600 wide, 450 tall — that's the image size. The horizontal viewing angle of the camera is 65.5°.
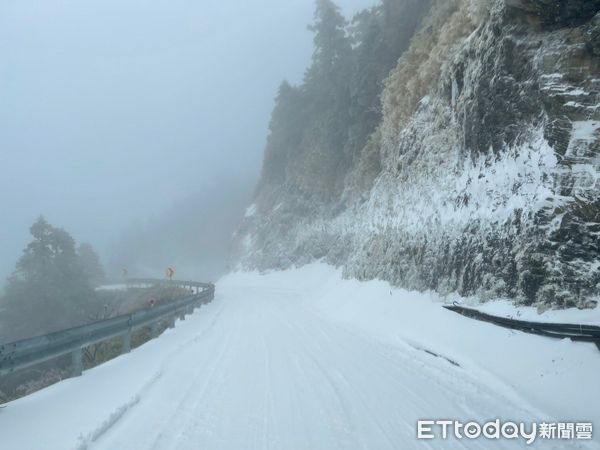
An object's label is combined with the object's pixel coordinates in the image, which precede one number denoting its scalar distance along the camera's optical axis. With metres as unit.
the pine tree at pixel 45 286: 33.44
